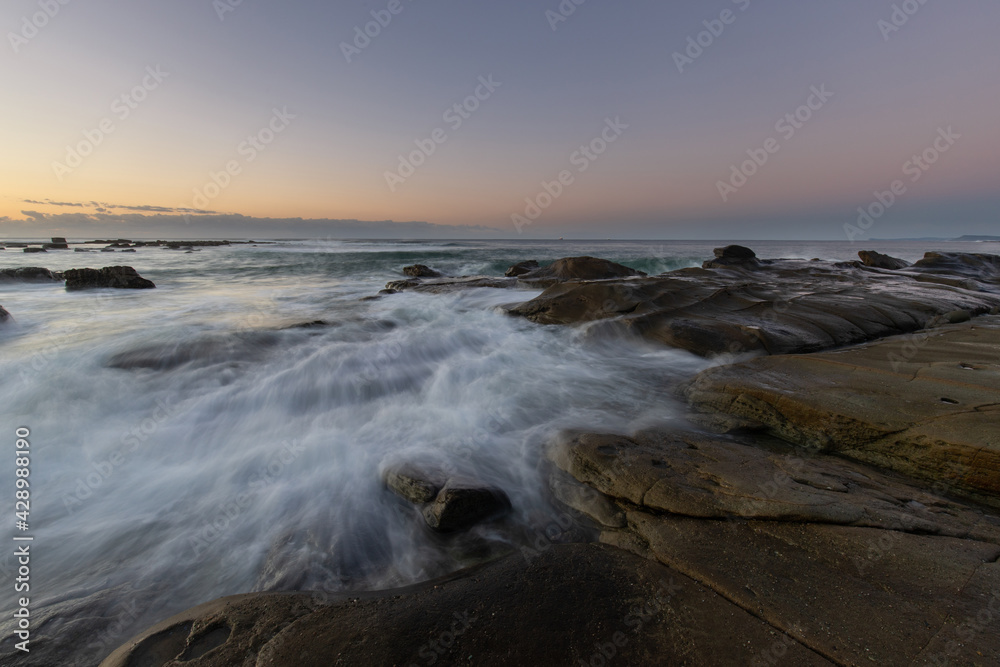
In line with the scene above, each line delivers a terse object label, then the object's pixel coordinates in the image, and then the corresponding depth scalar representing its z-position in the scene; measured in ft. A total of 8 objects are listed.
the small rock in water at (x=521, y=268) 65.46
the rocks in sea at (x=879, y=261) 65.00
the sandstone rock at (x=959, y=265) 54.09
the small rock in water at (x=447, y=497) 11.08
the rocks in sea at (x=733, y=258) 59.67
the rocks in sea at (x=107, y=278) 48.47
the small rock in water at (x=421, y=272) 70.49
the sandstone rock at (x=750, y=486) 9.27
